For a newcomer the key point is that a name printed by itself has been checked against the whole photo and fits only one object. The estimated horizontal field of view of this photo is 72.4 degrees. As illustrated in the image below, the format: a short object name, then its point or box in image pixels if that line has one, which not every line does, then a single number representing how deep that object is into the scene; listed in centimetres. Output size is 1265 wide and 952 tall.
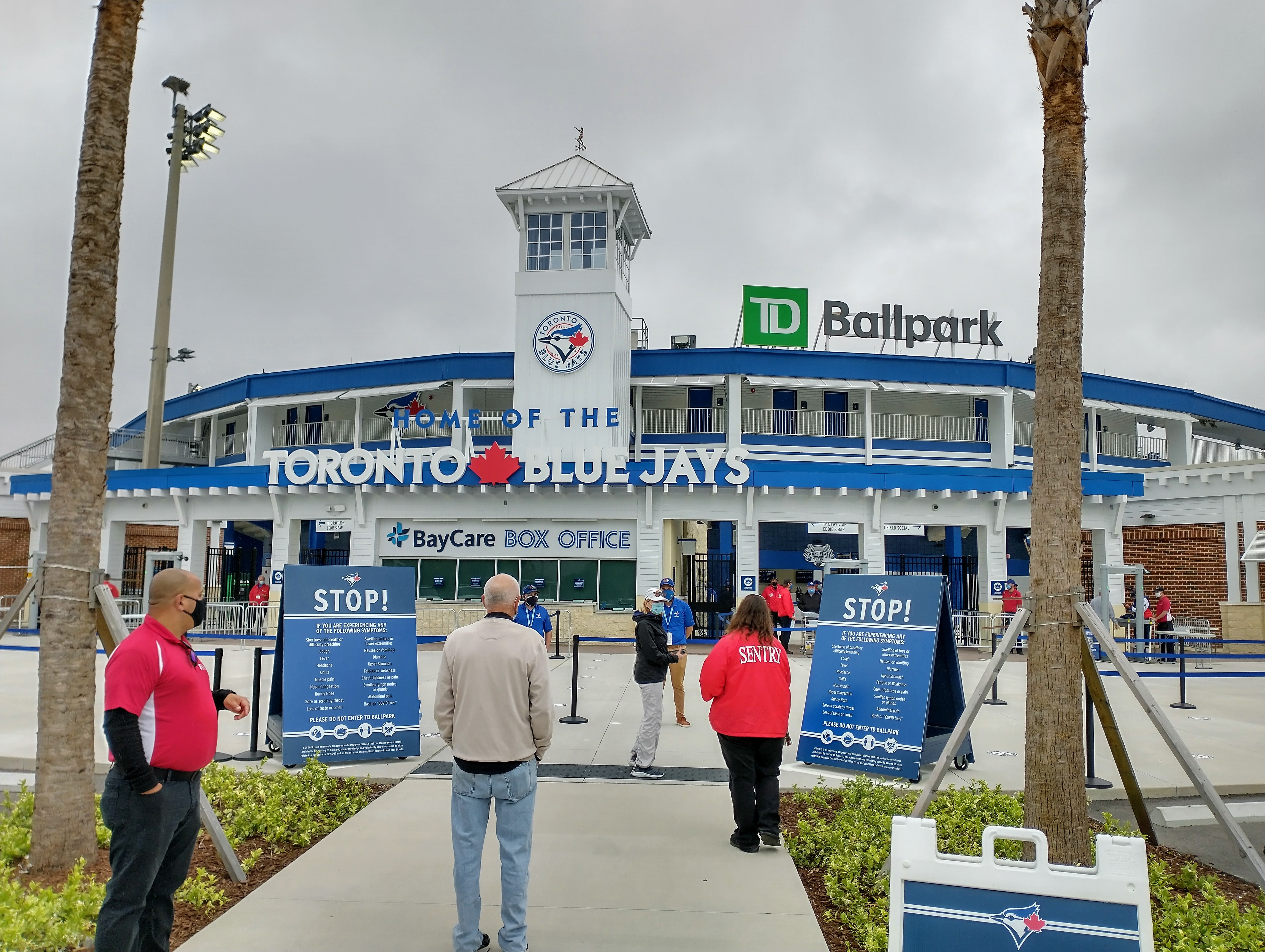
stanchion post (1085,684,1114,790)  784
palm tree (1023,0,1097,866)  498
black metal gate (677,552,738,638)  2555
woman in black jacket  833
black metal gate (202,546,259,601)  2973
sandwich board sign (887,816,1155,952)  294
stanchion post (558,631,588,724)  1093
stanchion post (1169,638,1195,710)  1270
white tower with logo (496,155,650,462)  2623
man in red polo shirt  368
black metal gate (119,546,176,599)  3152
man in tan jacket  439
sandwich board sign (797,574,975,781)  818
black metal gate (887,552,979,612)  2752
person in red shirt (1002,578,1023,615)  2150
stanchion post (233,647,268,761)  867
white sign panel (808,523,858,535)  2581
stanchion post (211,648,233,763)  876
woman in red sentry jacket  607
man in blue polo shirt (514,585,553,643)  1263
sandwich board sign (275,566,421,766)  830
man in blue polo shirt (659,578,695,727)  1086
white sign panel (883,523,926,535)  2595
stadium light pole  3139
